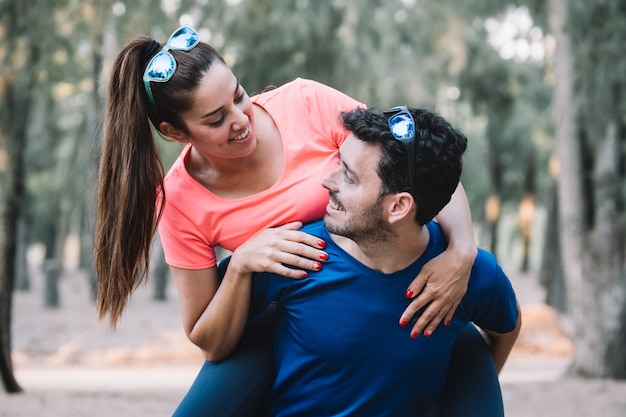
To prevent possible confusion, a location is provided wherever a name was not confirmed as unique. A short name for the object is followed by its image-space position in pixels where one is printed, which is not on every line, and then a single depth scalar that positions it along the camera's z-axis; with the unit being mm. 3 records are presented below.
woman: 2691
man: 2605
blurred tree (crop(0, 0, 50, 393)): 7949
